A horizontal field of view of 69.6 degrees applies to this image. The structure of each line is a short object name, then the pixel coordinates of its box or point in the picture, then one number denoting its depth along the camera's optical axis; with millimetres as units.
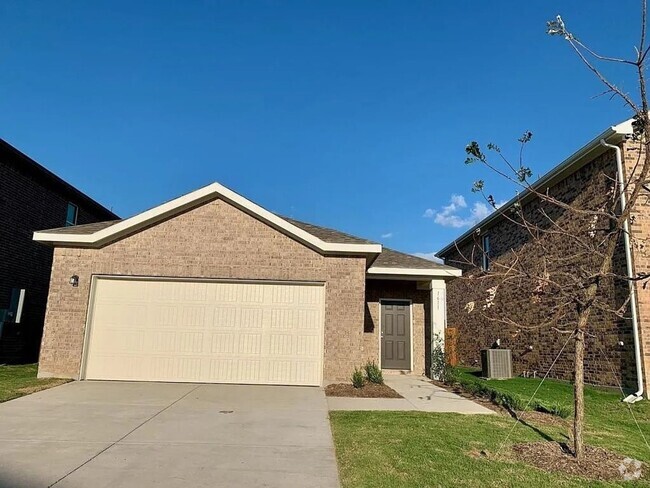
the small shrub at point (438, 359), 12617
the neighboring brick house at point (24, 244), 13820
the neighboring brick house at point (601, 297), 9875
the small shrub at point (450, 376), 11666
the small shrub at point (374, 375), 10578
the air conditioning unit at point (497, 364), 12703
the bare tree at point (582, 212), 5027
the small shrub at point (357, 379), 10148
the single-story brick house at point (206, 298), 10523
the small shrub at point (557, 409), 7855
